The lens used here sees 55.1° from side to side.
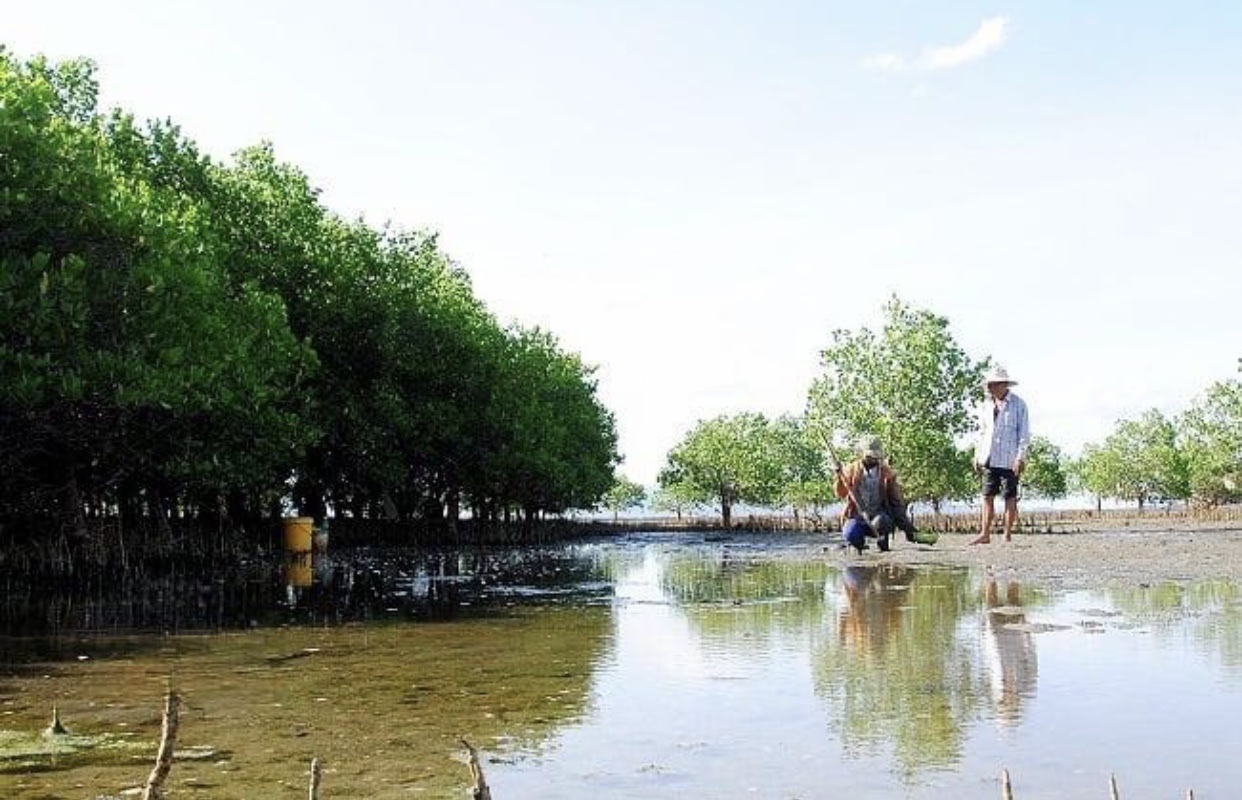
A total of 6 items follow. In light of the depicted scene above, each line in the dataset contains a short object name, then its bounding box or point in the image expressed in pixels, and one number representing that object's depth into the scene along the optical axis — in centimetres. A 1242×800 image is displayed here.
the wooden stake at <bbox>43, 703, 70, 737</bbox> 599
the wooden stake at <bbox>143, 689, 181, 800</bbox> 265
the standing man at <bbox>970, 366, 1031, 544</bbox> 1559
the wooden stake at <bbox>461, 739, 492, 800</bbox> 268
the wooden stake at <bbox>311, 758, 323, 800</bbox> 269
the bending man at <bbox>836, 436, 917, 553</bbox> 1711
